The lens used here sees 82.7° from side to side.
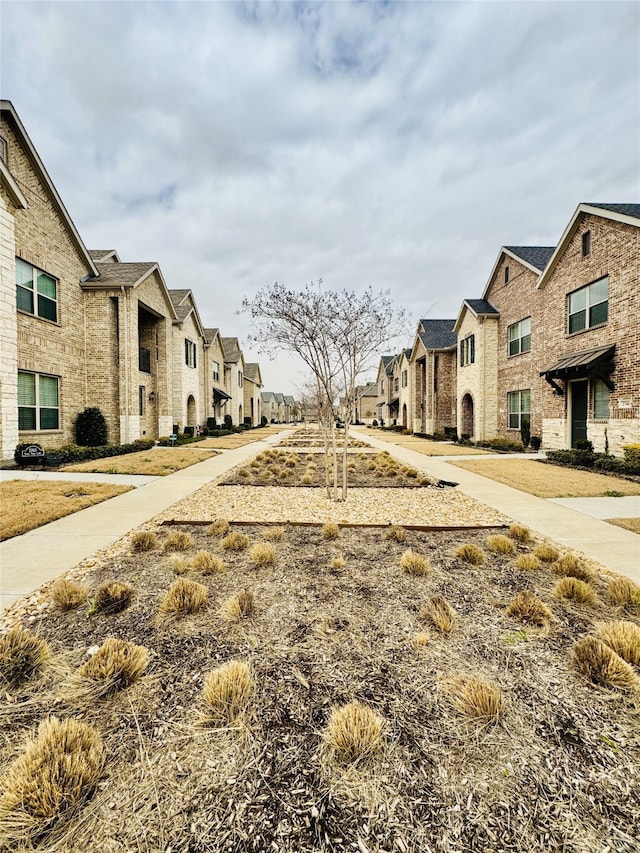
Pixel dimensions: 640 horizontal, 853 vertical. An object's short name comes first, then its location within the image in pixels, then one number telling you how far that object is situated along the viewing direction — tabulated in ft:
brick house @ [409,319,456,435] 85.46
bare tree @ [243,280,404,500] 22.81
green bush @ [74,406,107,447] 49.80
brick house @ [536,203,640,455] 36.88
